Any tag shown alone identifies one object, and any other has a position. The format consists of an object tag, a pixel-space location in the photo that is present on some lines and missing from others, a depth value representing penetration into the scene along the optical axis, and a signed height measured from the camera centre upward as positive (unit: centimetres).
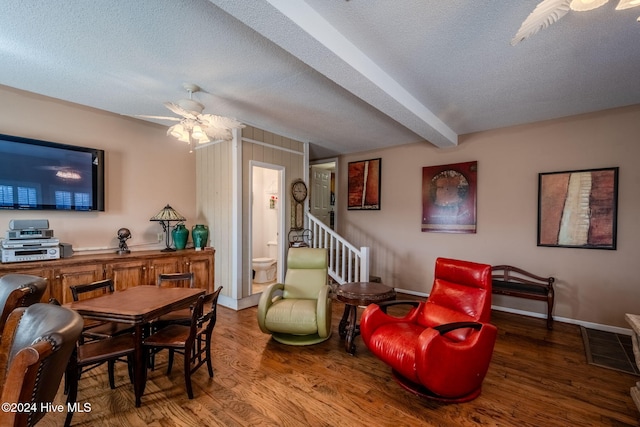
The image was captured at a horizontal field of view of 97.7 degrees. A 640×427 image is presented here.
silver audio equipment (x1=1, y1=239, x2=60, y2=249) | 284 -35
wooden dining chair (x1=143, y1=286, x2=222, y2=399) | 209 -101
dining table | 199 -74
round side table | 281 -90
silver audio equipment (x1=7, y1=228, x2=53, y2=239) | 290 -25
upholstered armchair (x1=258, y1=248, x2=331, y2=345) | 291 -104
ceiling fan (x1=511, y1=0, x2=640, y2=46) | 139 +102
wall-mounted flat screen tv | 311 +41
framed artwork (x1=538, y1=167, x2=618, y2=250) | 348 +2
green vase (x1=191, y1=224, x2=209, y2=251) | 436 -41
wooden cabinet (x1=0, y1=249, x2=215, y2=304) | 298 -73
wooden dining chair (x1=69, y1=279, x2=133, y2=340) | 220 -97
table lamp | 412 -10
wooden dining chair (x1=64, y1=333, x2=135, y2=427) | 183 -99
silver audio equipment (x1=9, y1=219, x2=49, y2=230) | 296 -15
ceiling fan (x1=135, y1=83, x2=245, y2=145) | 277 +88
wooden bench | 357 -102
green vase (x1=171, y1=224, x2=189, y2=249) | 429 -40
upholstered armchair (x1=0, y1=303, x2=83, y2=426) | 89 -51
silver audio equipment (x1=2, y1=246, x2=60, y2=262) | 281 -46
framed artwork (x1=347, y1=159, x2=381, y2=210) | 555 +51
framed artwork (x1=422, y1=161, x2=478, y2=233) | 448 +21
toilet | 519 -114
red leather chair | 198 -102
